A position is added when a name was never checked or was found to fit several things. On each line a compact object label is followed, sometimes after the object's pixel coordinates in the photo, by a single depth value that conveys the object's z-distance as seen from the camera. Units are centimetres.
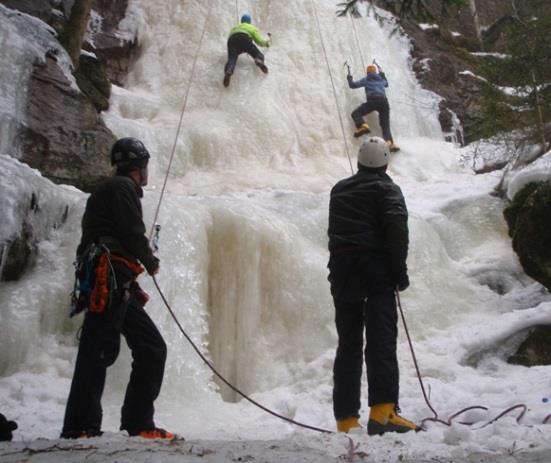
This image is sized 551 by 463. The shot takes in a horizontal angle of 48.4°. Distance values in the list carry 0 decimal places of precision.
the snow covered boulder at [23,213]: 488
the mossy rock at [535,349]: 511
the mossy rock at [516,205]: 647
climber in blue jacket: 1113
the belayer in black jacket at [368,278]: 301
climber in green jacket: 1098
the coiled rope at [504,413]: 294
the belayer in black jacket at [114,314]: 276
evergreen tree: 655
